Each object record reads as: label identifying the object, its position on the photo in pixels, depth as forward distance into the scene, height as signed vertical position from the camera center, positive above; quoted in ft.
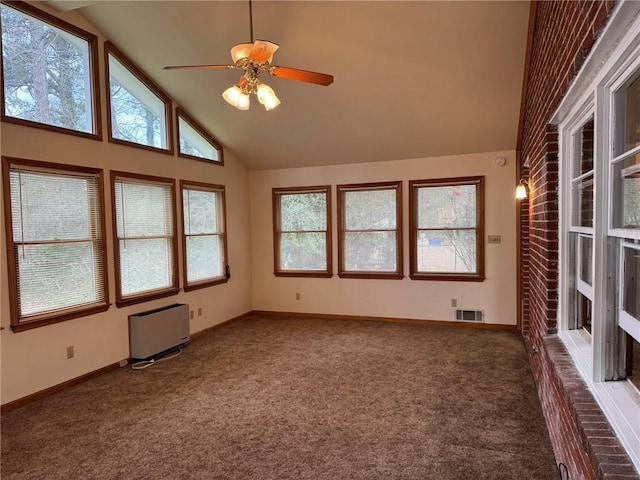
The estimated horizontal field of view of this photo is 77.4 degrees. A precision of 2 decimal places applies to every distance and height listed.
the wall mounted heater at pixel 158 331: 14.65 -3.88
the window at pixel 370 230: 19.98 -0.27
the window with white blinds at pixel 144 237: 14.65 -0.28
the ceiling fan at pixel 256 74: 8.39 +3.56
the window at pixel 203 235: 18.05 -0.29
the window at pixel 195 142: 17.82 +4.10
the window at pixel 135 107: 14.52 +4.80
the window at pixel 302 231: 21.36 -0.27
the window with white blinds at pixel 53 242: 11.31 -0.30
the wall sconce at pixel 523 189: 14.33 +1.20
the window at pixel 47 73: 11.39 +4.93
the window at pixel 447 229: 18.67 -0.25
